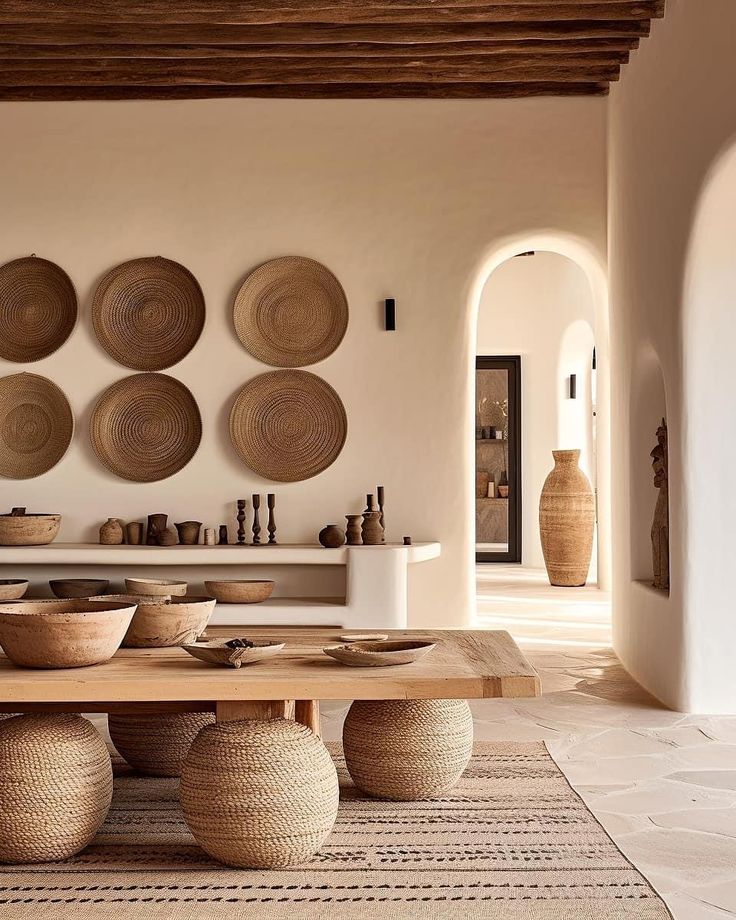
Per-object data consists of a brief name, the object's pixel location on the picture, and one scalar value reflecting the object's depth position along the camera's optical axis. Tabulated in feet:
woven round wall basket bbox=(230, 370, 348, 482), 20.85
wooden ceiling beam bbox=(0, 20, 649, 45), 17.97
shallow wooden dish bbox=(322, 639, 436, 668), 9.10
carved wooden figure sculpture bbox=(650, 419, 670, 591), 16.46
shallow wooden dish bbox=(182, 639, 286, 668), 9.00
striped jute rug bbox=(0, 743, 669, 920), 7.88
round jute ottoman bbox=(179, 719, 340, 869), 8.43
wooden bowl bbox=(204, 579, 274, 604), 17.95
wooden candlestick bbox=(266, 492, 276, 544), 20.30
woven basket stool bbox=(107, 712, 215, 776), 11.65
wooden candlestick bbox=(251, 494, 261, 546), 20.23
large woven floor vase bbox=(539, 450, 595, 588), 29.71
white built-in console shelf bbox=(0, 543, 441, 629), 18.30
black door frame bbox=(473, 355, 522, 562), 37.58
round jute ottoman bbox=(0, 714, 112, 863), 8.61
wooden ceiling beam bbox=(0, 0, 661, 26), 16.72
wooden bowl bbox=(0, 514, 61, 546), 19.35
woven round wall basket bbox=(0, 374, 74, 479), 20.99
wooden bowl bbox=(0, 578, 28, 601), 17.69
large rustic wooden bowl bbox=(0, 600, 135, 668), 8.69
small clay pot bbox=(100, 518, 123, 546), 20.10
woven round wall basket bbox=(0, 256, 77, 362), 21.13
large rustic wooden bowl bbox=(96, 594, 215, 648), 9.93
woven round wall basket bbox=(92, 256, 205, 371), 21.02
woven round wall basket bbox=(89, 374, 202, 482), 20.95
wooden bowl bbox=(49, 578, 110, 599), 18.51
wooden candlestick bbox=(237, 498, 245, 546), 20.18
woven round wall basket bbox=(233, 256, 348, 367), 20.94
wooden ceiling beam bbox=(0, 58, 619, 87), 19.67
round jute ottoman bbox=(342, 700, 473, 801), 10.48
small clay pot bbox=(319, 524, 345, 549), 19.22
